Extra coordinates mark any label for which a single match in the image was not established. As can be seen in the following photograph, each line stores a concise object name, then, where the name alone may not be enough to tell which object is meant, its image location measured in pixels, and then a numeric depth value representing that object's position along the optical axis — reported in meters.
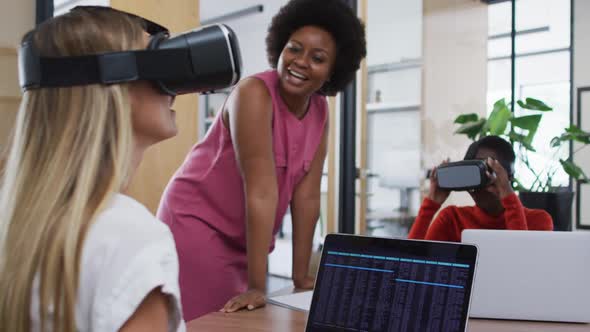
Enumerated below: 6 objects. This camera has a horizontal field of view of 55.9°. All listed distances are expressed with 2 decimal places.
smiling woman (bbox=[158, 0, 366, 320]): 1.36
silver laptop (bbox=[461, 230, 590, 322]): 1.14
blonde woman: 0.56
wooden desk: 1.09
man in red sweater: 1.75
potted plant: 3.17
